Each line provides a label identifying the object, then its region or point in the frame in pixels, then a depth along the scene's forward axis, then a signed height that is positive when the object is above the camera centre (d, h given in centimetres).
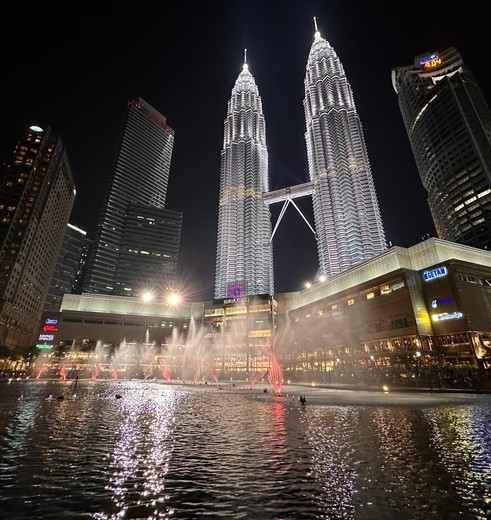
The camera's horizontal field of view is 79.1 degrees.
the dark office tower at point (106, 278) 19125 +6440
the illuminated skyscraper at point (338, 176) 14225 +10263
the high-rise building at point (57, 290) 19000 +5700
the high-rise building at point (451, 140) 12875 +11043
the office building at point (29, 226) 11181 +6254
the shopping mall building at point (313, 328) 6542 +1707
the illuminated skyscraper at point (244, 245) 17475 +7969
